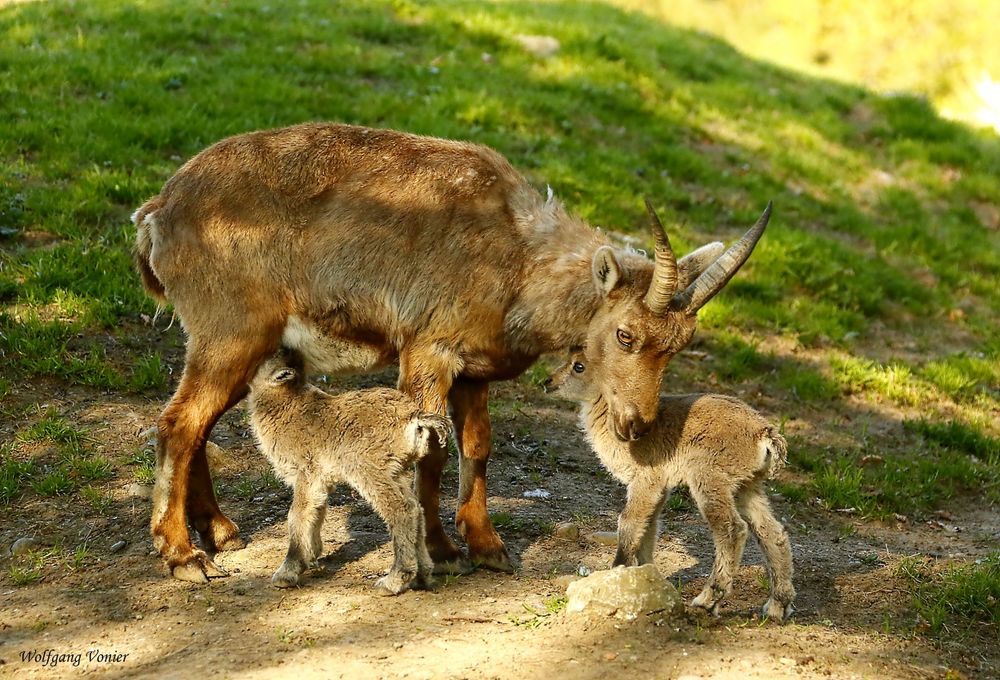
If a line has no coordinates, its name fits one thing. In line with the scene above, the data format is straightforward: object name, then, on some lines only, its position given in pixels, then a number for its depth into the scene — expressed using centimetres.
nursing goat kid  1312
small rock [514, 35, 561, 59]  3475
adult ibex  1422
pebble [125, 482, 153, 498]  1595
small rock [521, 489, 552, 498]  1731
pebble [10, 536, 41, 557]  1452
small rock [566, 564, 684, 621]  1208
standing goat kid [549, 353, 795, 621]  1306
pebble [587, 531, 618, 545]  1548
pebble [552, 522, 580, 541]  1570
